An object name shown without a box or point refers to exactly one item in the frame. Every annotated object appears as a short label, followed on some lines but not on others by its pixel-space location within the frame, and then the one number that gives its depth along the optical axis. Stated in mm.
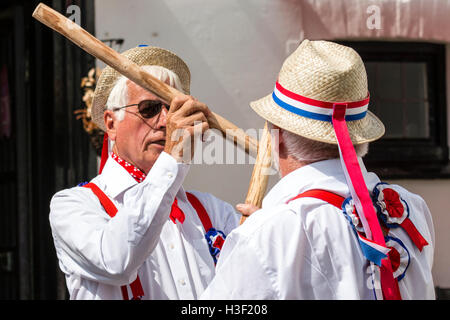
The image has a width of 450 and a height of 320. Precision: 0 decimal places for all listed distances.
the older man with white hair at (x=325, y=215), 2662
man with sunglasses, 2947
